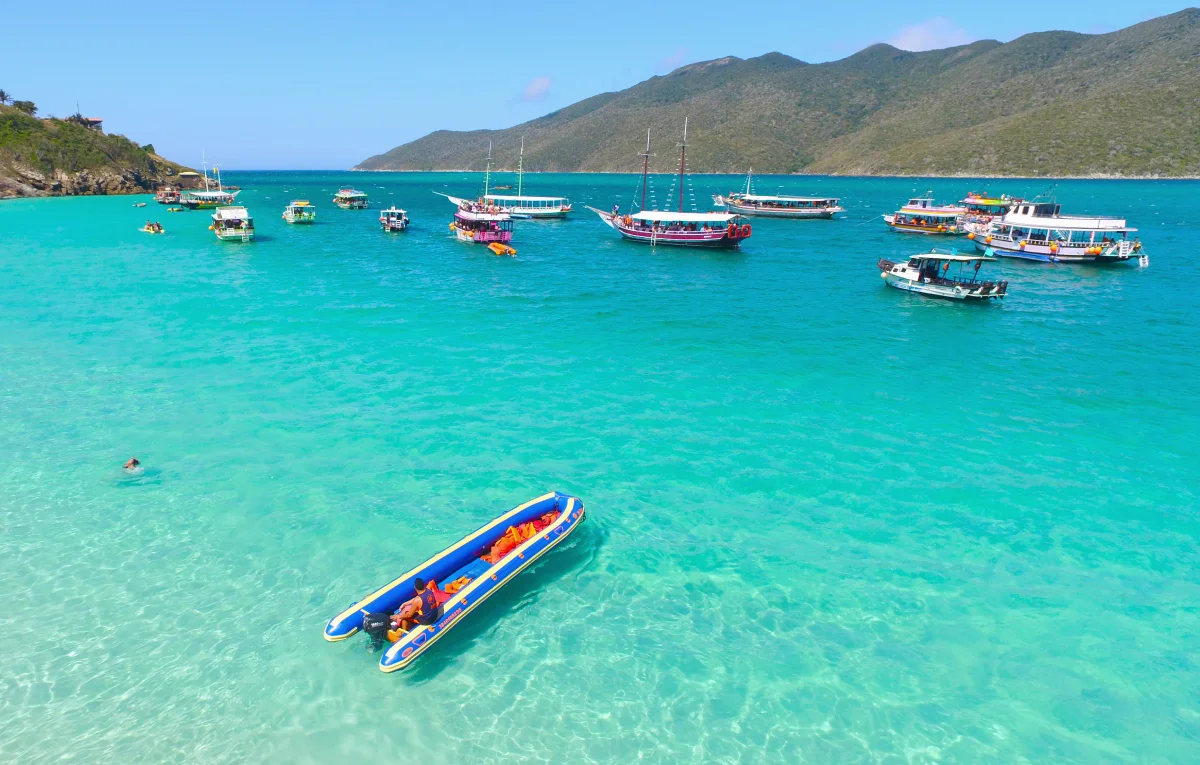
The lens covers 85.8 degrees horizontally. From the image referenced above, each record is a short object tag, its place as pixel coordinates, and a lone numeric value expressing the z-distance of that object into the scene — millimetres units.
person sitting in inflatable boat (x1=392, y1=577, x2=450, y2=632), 13781
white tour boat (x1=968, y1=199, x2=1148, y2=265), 66625
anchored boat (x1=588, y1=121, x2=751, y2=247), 76875
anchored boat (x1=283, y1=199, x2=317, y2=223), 100625
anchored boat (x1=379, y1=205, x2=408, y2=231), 90062
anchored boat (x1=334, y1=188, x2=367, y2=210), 133625
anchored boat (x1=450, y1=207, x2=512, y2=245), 78875
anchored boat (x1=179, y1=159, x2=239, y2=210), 114750
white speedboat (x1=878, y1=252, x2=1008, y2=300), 49219
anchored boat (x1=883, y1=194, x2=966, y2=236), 89938
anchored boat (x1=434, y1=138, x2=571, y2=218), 110375
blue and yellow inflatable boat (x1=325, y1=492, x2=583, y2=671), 13547
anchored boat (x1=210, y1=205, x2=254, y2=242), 74688
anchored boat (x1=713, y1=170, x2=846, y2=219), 115250
